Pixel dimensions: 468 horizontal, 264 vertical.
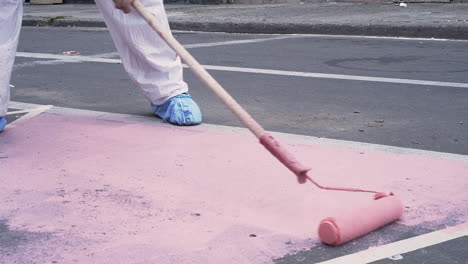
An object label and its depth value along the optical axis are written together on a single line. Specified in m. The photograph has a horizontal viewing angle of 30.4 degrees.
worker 4.39
